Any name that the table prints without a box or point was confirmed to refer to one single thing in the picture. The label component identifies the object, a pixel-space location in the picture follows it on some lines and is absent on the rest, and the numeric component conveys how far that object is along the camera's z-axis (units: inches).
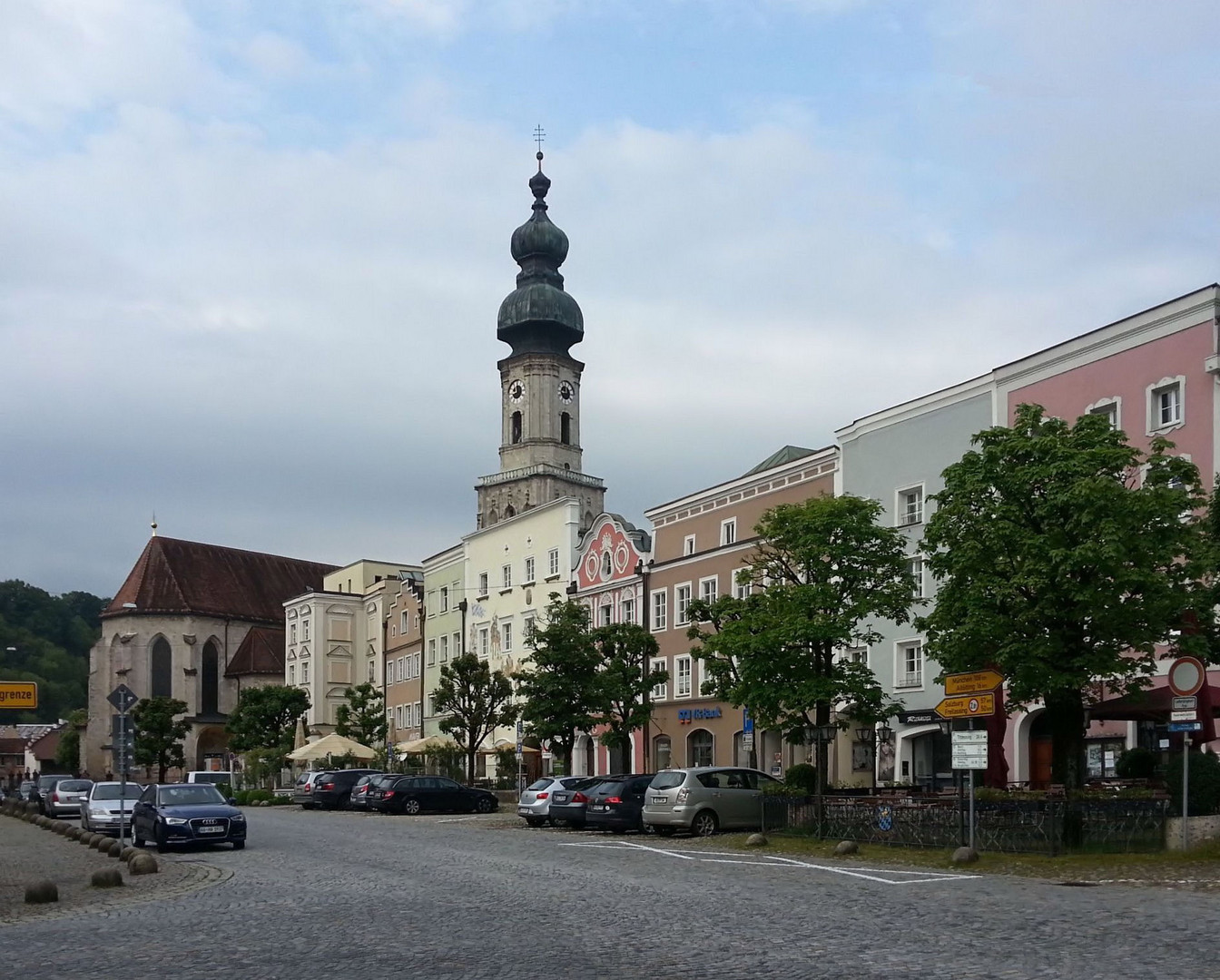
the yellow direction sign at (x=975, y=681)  934.4
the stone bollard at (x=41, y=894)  732.7
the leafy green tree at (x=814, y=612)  1230.9
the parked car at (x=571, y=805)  1418.6
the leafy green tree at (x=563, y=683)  1760.6
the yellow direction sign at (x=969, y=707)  925.8
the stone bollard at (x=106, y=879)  826.2
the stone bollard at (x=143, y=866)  912.9
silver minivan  1195.9
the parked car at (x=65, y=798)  2007.9
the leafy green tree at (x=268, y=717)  3090.6
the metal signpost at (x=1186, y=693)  836.0
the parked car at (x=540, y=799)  1497.3
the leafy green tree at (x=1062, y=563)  944.3
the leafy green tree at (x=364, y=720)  2925.7
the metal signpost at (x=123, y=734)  1069.1
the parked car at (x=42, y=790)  2156.7
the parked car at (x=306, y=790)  2129.2
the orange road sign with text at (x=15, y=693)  1043.3
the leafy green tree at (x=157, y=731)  3361.2
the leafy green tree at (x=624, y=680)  1766.7
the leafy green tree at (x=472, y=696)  2156.7
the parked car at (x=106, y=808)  1430.9
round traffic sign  836.6
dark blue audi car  1116.5
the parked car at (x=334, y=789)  2101.4
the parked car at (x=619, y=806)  1327.5
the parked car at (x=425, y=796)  1860.2
